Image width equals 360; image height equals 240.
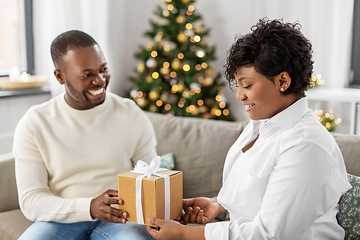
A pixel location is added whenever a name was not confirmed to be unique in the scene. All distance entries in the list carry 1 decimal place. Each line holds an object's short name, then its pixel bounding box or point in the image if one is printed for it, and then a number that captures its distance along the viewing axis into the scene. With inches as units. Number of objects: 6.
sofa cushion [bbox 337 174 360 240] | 48.8
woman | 38.5
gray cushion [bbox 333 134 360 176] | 60.0
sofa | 71.2
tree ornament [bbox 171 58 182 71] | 135.9
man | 55.8
